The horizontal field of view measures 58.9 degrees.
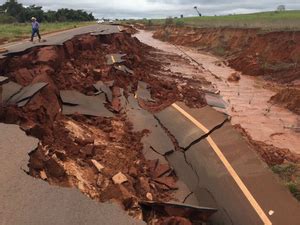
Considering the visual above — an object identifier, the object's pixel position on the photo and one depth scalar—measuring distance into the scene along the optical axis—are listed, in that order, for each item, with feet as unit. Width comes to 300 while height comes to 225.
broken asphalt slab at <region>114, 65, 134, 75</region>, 32.65
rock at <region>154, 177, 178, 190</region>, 14.30
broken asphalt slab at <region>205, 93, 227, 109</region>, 31.78
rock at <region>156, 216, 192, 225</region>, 11.08
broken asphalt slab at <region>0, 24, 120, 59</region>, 27.62
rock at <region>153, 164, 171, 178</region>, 15.05
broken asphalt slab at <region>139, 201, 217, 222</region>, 11.91
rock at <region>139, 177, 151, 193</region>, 13.62
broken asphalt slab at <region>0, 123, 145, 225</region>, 9.32
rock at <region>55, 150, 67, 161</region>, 13.80
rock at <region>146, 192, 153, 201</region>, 13.03
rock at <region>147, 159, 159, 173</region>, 15.40
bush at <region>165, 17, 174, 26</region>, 156.44
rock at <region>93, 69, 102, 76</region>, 28.09
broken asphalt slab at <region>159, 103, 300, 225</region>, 12.40
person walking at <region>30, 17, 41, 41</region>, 44.78
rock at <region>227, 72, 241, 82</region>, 47.79
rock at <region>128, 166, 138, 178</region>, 14.30
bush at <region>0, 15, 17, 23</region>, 129.70
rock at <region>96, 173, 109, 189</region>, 12.97
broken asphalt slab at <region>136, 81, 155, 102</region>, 27.30
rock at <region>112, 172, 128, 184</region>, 13.21
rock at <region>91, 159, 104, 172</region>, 14.10
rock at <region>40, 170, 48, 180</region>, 11.73
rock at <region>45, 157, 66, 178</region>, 12.27
